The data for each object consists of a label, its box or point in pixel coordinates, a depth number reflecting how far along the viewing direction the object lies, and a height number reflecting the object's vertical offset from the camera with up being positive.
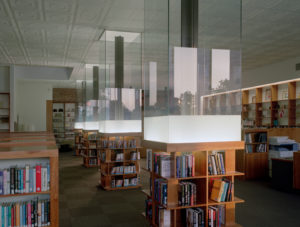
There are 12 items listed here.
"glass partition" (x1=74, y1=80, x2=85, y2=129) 14.10 +0.38
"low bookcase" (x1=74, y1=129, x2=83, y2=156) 12.52 -1.09
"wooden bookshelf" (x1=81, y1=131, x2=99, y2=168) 10.15 -1.21
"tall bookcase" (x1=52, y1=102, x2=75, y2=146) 17.00 -0.32
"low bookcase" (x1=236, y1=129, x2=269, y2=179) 7.71 -1.07
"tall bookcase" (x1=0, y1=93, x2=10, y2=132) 10.94 +0.12
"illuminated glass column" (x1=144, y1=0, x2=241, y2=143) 3.65 +0.59
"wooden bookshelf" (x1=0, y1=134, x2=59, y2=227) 2.87 -0.45
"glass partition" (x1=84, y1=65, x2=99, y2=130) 10.71 +0.69
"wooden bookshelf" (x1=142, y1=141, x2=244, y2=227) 3.65 -0.79
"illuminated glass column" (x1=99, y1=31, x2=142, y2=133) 7.07 +0.80
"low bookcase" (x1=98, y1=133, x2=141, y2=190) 6.72 -0.99
